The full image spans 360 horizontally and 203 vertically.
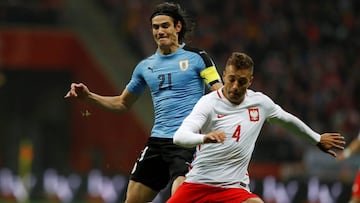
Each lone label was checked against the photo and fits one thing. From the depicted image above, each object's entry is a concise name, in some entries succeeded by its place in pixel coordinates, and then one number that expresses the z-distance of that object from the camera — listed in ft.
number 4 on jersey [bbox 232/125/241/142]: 55.31
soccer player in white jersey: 54.24
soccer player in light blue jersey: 60.49
